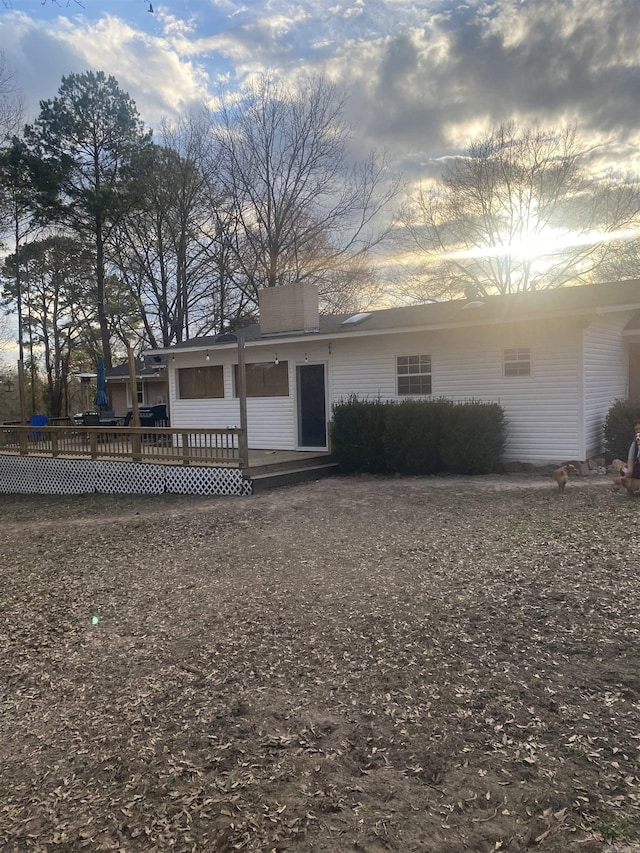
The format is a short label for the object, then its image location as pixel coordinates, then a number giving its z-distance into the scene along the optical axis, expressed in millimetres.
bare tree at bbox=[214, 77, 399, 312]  23406
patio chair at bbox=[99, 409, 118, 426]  18609
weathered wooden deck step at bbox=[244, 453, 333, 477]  10578
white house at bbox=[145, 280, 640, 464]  10359
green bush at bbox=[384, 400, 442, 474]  10805
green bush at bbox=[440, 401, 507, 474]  10469
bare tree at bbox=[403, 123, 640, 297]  22000
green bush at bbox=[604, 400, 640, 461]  10330
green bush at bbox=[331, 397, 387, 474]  11406
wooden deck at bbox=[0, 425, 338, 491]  10750
